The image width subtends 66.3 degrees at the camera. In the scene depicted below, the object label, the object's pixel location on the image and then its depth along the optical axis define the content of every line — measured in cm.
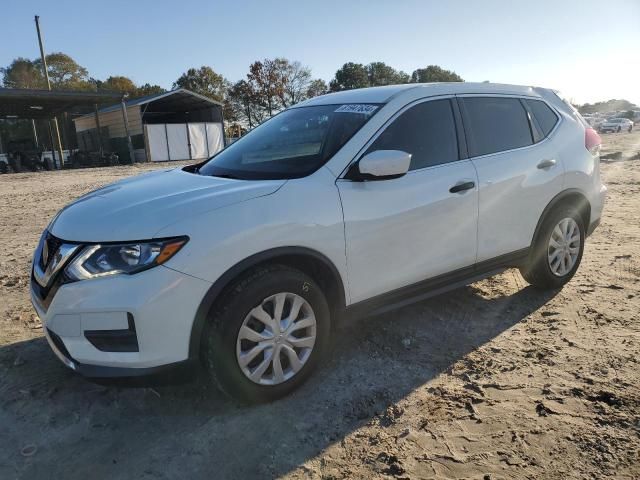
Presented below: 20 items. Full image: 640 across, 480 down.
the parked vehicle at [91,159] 2838
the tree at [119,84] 6292
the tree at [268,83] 5600
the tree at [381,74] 6781
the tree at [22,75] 5262
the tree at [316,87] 5936
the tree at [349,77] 6325
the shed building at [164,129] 2981
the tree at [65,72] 5955
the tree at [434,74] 6869
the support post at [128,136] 2618
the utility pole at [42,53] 3061
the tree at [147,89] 6230
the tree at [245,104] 5644
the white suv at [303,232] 241
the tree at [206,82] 6128
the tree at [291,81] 5666
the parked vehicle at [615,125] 4657
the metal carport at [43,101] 2327
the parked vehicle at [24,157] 2484
